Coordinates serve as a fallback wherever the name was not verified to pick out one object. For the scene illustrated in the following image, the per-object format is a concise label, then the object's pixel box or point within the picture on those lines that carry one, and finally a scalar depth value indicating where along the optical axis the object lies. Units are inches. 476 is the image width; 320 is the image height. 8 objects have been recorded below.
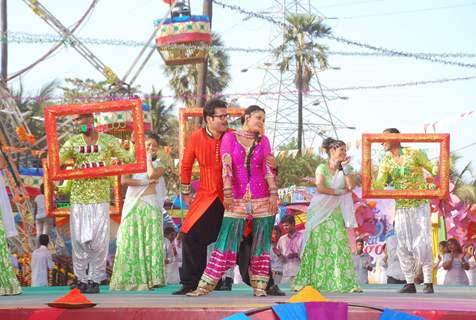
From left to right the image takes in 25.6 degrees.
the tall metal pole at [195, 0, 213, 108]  1085.1
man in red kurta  349.7
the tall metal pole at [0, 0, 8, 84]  1222.1
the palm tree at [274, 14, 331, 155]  1651.1
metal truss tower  1628.9
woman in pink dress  338.0
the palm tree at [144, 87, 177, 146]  1601.9
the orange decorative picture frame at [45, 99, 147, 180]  378.1
